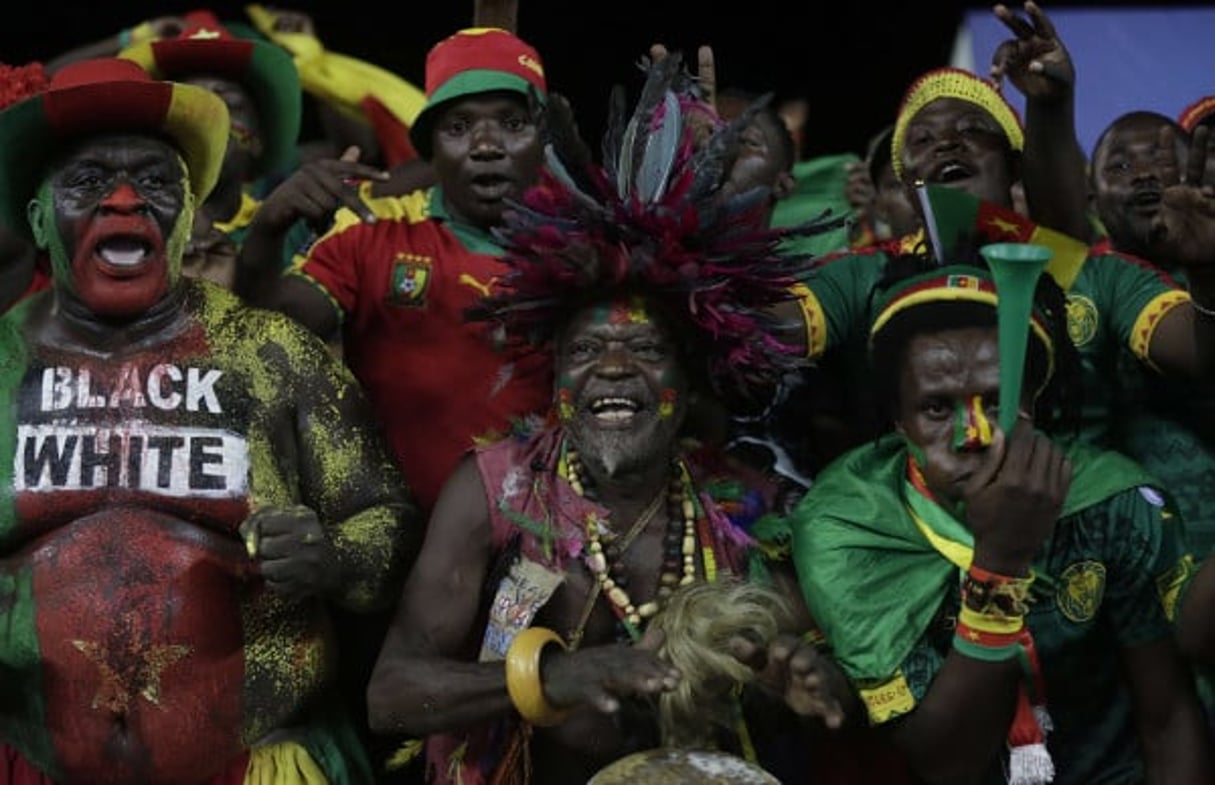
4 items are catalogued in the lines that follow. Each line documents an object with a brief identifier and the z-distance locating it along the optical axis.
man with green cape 4.70
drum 4.30
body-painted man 4.81
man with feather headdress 4.84
